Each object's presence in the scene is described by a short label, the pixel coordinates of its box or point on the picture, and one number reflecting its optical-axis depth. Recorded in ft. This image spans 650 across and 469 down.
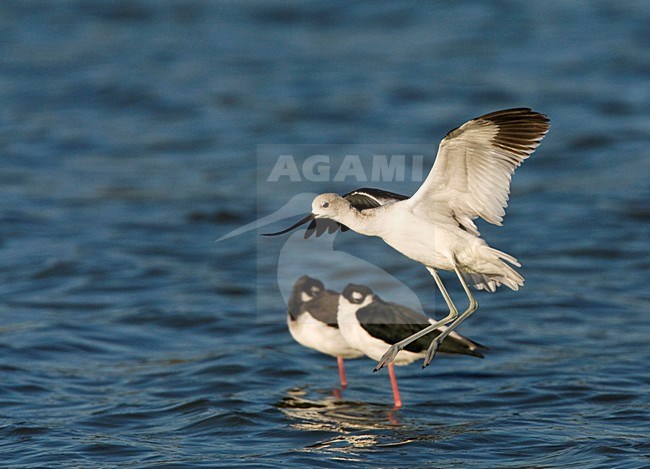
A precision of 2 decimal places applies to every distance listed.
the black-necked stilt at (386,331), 55.88
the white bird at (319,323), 57.67
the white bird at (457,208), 43.24
